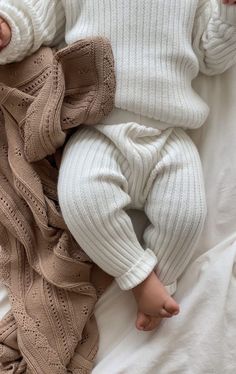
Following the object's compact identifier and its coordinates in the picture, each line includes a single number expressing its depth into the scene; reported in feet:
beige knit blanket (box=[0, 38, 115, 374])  3.22
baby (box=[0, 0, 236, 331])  3.14
